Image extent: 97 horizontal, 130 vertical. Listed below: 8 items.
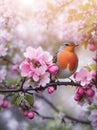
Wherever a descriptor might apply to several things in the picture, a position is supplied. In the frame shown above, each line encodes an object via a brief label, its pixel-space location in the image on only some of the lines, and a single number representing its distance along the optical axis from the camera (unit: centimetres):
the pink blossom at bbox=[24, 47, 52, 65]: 489
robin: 534
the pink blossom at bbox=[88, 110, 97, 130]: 592
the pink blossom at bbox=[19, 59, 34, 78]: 490
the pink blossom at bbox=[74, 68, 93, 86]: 509
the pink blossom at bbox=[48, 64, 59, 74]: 482
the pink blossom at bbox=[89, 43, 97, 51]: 627
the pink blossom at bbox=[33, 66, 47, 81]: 486
